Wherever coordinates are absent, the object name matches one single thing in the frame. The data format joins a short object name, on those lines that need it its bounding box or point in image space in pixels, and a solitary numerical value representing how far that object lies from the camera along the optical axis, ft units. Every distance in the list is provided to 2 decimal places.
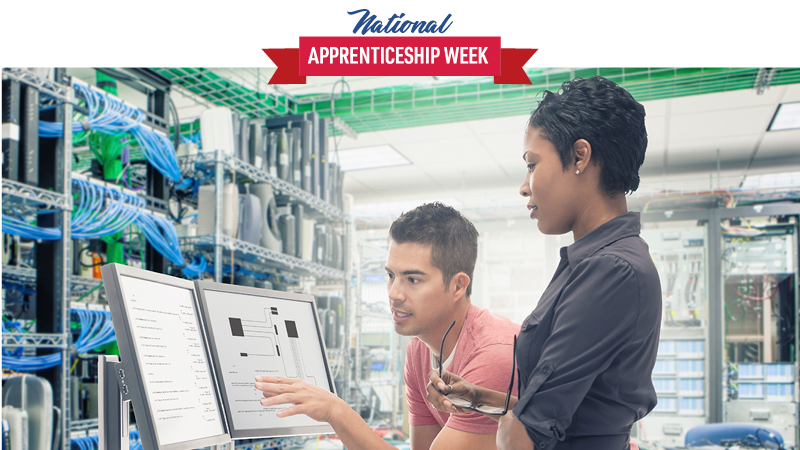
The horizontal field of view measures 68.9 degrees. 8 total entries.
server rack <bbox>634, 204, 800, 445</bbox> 17.60
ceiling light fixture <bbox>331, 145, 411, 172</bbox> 20.76
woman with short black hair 2.87
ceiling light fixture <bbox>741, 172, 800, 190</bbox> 22.98
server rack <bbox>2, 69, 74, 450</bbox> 7.22
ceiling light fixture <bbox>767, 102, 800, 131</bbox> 16.46
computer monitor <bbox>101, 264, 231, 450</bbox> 3.41
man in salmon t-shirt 4.53
